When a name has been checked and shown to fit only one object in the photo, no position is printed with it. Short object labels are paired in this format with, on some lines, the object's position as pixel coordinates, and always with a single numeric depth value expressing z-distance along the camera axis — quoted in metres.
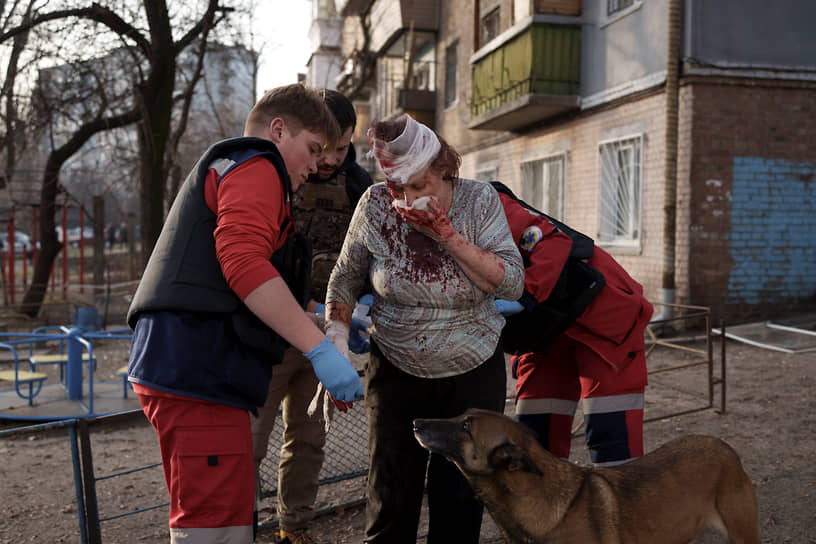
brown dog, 2.38
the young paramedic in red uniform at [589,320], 2.78
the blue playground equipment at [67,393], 6.95
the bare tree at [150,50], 9.32
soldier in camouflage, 3.43
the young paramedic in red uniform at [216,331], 1.95
